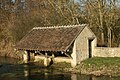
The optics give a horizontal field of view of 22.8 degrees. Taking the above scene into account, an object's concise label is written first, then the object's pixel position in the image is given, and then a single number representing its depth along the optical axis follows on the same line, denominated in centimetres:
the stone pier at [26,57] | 3844
